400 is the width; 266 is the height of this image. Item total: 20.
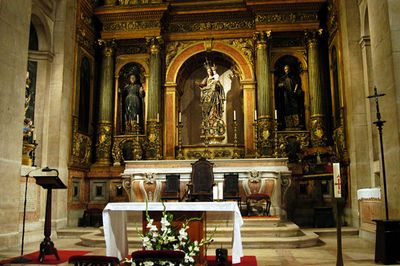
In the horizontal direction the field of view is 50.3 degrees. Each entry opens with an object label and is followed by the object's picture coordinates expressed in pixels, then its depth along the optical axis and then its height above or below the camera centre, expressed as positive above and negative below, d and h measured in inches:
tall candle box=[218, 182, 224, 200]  266.8 -1.0
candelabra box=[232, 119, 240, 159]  543.5 +58.7
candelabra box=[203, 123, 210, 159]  539.1 +61.7
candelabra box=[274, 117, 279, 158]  513.4 +60.5
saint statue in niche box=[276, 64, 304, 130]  550.6 +114.9
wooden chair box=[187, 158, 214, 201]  436.8 +12.9
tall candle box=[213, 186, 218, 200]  268.8 -1.6
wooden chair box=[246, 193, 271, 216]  432.1 -10.2
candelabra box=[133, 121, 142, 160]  535.9 +48.8
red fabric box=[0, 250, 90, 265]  260.7 -43.6
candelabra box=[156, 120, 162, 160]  537.4 +62.3
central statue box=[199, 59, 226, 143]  559.8 +109.0
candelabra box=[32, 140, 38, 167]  439.8 +36.2
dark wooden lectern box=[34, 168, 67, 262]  268.4 -13.9
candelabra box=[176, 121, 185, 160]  553.0 +61.4
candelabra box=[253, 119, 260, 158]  532.4 +68.5
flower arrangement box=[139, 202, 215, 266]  196.4 -23.4
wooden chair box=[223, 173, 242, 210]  452.8 +4.6
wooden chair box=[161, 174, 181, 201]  465.0 +4.1
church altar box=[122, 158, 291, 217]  458.6 +15.5
